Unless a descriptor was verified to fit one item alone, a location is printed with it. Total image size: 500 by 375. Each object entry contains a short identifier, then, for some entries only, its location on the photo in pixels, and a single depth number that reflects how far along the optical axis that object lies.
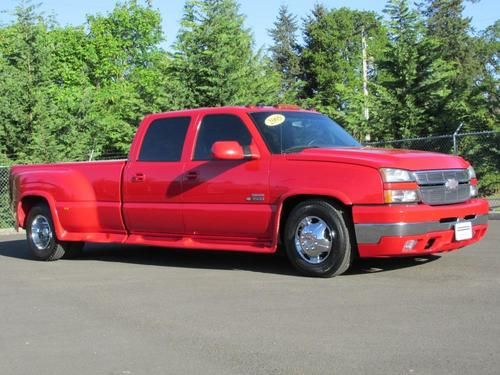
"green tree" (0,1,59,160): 19.38
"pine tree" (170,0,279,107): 19.05
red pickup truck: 6.60
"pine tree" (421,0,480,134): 53.94
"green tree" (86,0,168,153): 46.66
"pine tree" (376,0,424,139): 17.20
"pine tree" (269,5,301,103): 65.36
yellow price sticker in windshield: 7.58
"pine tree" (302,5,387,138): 60.28
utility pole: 18.86
